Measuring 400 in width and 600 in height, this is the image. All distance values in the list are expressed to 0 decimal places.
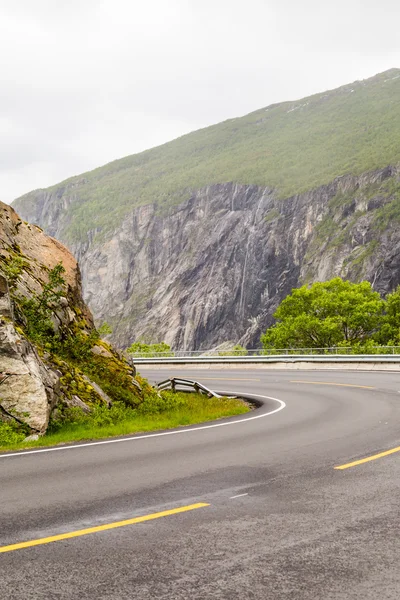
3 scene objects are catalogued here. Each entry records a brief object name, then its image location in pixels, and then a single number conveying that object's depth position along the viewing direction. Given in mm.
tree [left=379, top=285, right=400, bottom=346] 63250
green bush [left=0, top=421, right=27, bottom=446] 11511
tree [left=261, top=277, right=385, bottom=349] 61522
